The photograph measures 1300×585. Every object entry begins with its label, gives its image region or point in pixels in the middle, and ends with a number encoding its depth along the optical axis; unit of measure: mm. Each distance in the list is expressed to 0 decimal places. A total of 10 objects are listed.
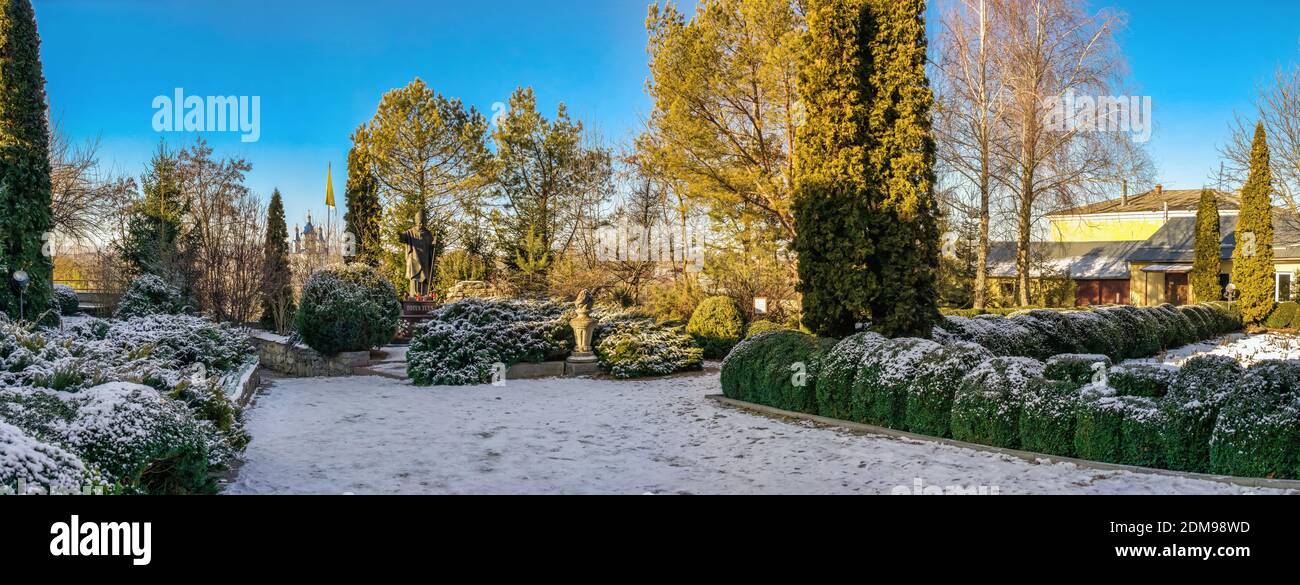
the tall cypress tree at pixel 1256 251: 22250
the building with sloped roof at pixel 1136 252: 29781
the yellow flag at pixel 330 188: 28233
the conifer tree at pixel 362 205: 26734
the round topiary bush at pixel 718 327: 13977
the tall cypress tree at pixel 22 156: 11930
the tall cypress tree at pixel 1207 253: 25312
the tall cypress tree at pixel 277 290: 16000
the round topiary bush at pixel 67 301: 17297
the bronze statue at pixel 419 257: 19844
